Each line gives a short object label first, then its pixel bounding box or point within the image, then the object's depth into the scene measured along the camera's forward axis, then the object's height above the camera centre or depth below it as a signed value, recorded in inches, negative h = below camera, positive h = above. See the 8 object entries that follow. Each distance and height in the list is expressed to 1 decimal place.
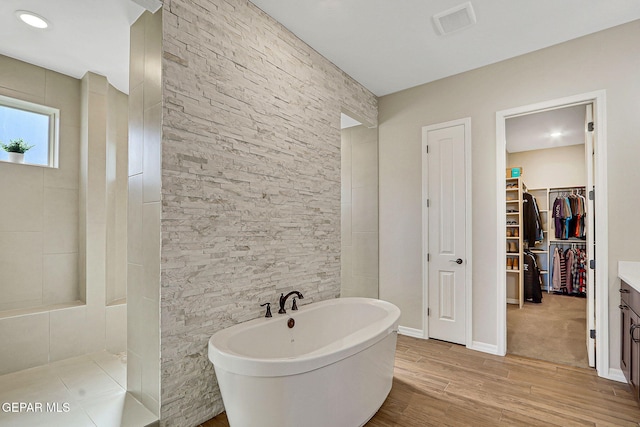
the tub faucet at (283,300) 95.8 -26.2
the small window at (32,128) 110.4 +31.8
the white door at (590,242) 109.7 -9.5
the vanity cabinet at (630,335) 81.4 -33.8
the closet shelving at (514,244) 200.7 -19.3
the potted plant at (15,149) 108.2 +22.8
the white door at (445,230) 134.0 -6.6
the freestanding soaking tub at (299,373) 62.4 -35.5
